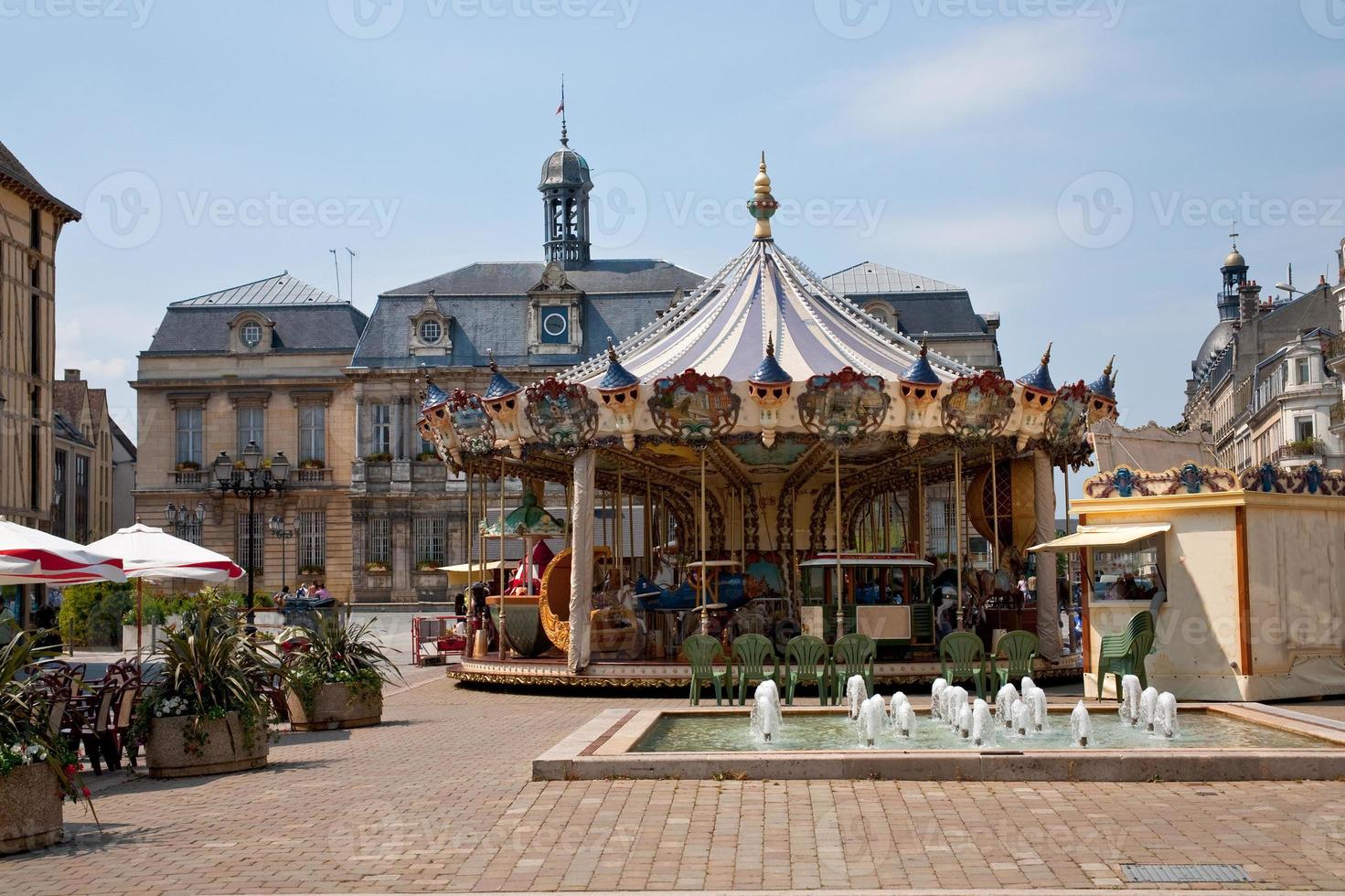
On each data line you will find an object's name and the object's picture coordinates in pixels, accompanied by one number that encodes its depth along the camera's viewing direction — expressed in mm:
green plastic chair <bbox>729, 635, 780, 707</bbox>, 16516
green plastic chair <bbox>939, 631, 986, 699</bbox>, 17297
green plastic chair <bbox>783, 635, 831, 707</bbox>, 16469
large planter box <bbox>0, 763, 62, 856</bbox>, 9125
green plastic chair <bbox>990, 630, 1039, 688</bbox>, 17812
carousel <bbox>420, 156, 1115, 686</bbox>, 20328
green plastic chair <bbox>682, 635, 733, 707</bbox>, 16609
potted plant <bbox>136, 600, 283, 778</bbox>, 12555
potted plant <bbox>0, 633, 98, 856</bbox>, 9141
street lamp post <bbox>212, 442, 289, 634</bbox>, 30020
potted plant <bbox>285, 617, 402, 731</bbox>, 15969
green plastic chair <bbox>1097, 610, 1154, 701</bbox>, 16875
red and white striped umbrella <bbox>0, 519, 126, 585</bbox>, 14570
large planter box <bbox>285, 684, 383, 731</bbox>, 15992
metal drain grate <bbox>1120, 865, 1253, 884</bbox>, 7969
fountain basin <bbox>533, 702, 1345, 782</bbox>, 11016
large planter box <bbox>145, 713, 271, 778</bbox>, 12531
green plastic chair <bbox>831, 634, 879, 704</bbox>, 16828
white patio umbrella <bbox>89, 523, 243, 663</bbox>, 17266
